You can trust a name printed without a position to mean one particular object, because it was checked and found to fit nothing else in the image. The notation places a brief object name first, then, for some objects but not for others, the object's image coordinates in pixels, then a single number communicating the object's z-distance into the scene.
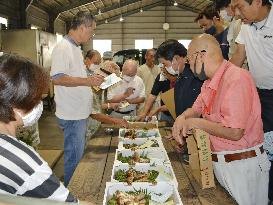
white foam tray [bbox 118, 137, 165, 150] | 2.27
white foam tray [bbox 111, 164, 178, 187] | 1.61
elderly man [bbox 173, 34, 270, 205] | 1.48
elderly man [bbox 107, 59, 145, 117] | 3.68
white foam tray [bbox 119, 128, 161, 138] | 2.48
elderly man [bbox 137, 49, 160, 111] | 4.79
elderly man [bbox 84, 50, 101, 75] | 4.89
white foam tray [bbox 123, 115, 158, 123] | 3.09
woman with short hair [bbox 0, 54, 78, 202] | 0.90
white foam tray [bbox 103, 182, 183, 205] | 1.47
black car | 8.89
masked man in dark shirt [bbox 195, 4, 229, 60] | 3.15
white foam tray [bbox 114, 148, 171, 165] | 1.91
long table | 1.48
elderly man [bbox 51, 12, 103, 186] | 2.71
